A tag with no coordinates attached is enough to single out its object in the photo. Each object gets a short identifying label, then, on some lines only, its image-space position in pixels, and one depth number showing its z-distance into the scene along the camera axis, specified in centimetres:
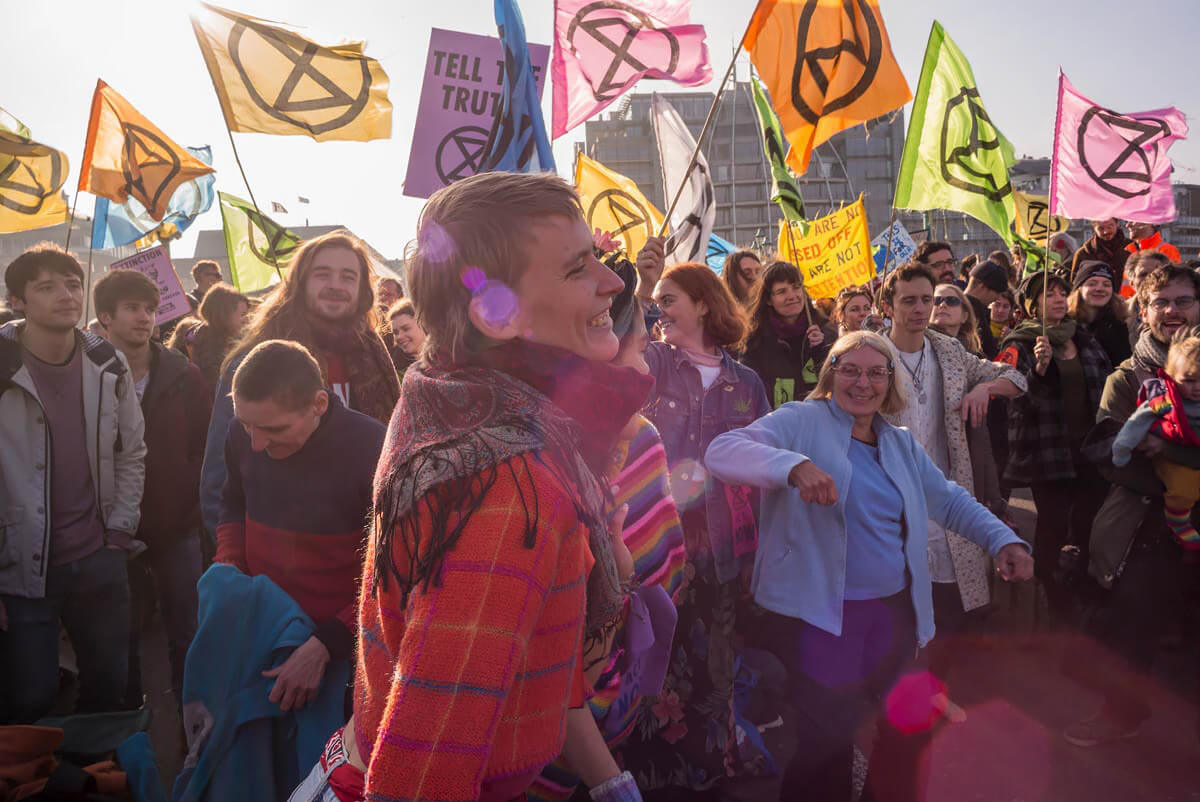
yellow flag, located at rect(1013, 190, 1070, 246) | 972
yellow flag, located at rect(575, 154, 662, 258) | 699
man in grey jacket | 290
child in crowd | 330
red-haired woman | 295
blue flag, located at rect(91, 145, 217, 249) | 796
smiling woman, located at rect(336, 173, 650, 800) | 82
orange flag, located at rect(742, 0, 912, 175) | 436
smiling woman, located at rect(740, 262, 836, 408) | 464
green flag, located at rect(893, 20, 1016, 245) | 486
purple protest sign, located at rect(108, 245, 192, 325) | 723
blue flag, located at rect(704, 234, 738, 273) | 966
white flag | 637
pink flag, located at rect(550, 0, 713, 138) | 494
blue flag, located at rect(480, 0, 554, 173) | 351
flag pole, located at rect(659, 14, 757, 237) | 363
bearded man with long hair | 296
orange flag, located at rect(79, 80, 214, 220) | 612
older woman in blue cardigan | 262
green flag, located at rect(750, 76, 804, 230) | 582
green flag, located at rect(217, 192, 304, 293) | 799
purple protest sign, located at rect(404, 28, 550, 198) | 447
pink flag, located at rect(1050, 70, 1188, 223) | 537
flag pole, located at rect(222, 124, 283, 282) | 395
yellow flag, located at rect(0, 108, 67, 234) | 620
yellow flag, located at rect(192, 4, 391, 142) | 434
